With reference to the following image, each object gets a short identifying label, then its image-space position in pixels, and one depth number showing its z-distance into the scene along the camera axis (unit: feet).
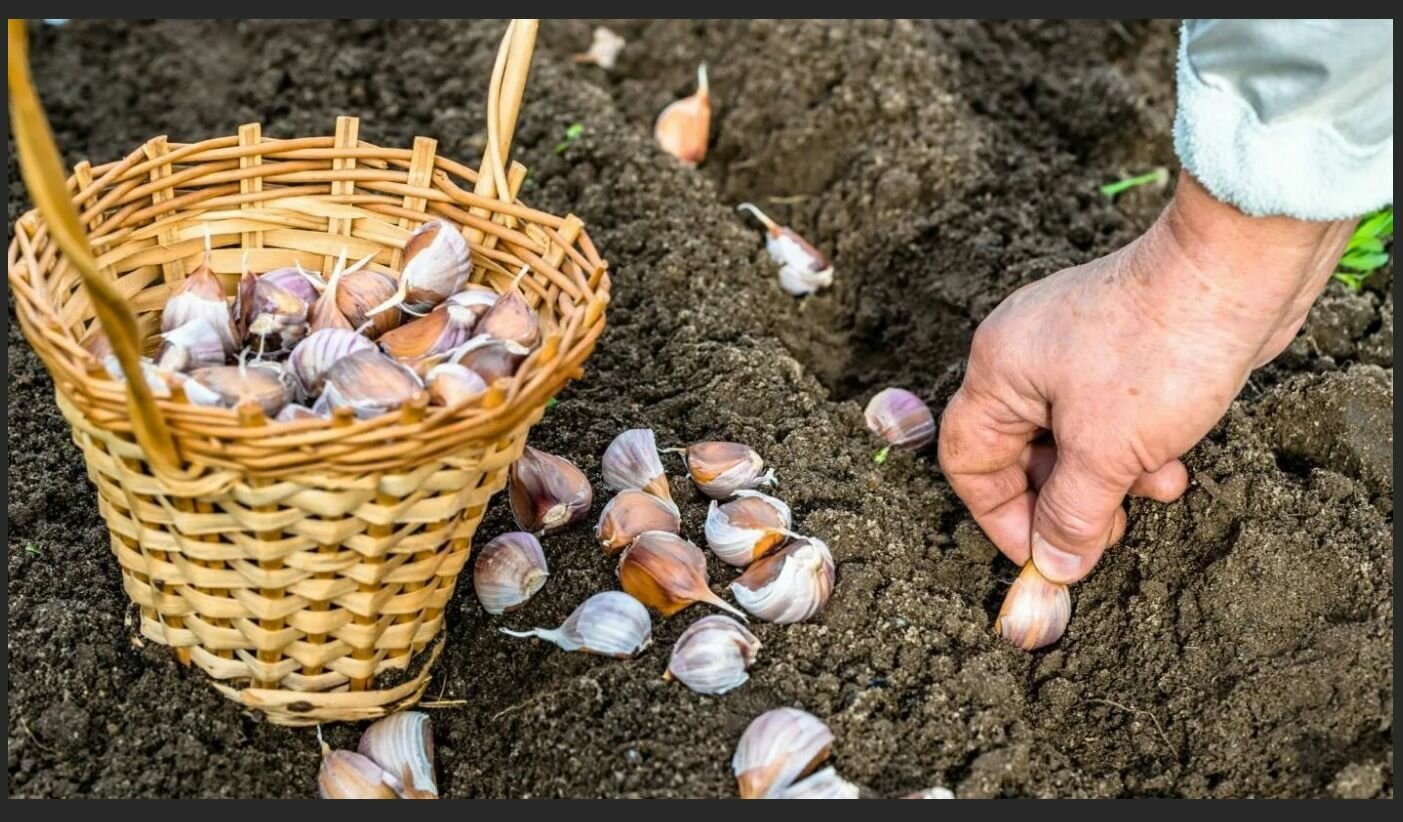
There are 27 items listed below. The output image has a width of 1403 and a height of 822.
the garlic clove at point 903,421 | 3.11
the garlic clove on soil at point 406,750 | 2.73
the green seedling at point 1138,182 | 3.59
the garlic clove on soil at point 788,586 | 2.79
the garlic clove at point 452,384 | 2.59
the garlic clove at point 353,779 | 2.71
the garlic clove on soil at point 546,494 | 2.88
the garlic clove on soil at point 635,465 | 2.93
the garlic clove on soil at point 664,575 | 2.79
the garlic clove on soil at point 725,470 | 2.94
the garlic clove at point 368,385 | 2.59
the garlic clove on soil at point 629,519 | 2.86
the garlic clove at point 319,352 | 2.67
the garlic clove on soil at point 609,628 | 2.77
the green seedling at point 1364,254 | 3.41
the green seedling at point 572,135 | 3.54
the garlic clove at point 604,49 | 3.87
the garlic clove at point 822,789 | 2.66
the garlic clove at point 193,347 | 2.65
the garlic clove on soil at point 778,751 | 2.66
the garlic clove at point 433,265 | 2.76
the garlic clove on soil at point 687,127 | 3.66
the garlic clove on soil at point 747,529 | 2.84
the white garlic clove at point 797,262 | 3.42
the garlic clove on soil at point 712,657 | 2.74
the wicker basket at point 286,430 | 2.46
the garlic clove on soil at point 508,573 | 2.83
